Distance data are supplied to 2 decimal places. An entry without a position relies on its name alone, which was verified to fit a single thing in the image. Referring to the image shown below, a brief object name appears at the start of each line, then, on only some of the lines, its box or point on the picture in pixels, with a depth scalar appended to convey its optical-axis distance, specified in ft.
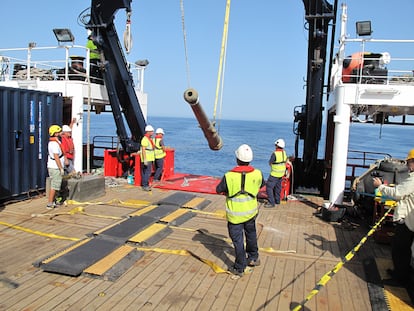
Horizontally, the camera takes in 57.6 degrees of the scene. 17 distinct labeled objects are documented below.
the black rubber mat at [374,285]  15.29
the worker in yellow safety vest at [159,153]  38.63
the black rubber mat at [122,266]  16.76
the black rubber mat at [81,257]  17.02
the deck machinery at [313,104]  30.12
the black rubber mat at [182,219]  25.23
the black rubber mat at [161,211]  26.34
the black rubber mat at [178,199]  30.50
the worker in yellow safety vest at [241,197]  16.93
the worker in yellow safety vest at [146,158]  36.83
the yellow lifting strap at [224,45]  20.70
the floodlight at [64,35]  35.27
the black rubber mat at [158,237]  21.14
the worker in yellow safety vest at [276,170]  32.12
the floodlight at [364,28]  28.53
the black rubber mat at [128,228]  21.53
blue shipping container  28.53
